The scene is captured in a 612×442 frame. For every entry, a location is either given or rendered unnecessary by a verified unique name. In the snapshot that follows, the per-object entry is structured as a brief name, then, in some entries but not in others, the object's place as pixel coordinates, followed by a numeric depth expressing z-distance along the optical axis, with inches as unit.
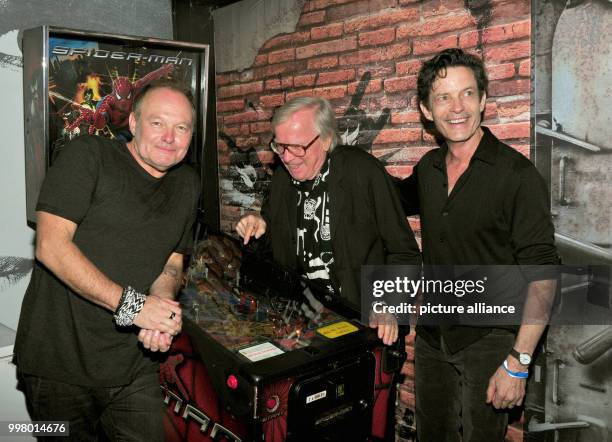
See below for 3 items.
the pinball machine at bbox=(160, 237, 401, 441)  51.8
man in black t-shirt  59.9
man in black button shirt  62.5
